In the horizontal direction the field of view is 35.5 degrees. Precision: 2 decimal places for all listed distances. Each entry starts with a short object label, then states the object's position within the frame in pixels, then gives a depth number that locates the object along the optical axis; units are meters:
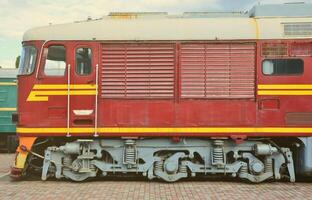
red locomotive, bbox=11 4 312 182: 11.62
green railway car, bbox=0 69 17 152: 21.14
